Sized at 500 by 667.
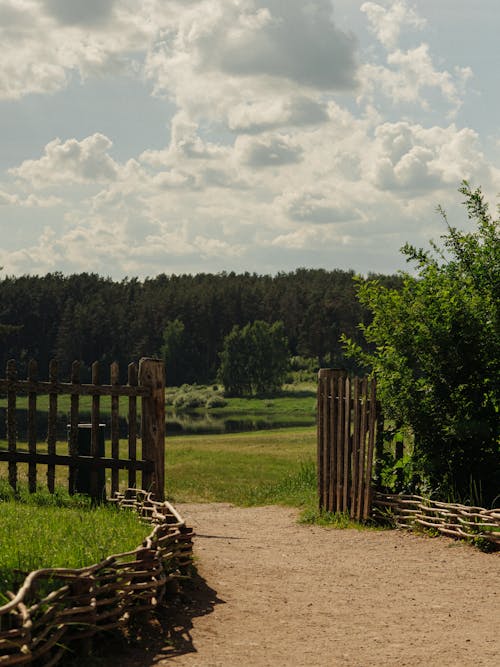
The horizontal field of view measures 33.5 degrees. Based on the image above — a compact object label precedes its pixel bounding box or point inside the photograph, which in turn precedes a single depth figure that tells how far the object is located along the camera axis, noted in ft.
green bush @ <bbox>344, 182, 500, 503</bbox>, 36.09
